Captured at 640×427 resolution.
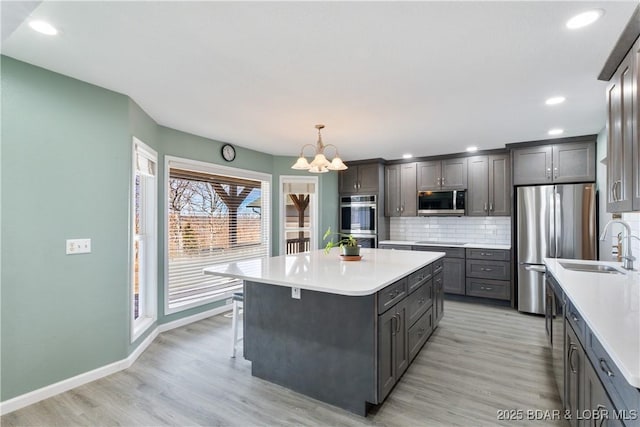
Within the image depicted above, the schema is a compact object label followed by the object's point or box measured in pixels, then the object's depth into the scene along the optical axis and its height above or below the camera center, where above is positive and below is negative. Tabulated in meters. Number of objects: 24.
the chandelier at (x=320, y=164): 2.96 +0.51
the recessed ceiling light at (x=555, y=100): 2.75 +1.04
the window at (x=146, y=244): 3.32 -0.31
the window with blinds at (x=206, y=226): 3.83 -0.13
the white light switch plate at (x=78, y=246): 2.40 -0.23
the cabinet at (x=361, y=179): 5.62 +0.69
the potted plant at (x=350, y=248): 3.17 -0.33
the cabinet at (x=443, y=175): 5.07 +0.69
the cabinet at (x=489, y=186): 4.71 +0.47
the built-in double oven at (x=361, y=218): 5.61 -0.04
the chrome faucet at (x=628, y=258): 2.39 -0.35
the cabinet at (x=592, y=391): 1.00 -0.72
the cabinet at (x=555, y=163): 4.04 +0.71
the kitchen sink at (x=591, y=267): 2.60 -0.47
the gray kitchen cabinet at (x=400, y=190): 5.49 +0.46
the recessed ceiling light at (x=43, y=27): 1.73 +1.09
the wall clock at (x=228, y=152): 4.36 +0.92
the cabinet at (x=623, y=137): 1.62 +0.45
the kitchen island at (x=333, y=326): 2.05 -0.82
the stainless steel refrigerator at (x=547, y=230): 3.89 -0.19
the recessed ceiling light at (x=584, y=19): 1.60 +1.05
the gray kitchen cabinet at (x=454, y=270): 4.80 -0.86
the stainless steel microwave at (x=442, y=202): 5.04 +0.22
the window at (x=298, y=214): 5.34 +0.03
